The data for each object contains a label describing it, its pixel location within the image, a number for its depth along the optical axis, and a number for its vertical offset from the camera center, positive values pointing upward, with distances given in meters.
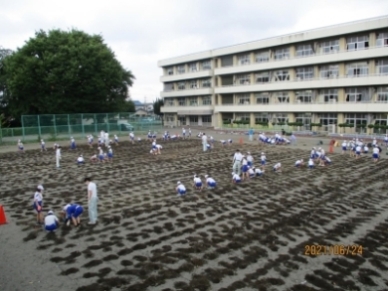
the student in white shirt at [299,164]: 19.14 -3.32
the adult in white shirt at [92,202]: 9.77 -2.63
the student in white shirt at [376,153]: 20.92 -3.07
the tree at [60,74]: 38.16 +4.64
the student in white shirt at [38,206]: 10.02 -2.79
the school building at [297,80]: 36.56 +3.75
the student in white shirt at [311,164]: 18.73 -3.26
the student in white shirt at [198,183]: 13.65 -3.04
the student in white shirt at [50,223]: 9.20 -3.03
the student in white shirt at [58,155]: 19.20 -2.43
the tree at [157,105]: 77.59 +1.38
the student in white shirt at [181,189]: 12.83 -3.08
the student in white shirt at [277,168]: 17.89 -3.30
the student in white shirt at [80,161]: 20.40 -2.97
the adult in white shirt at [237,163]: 16.00 -2.63
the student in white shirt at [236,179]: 15.03 -3.20
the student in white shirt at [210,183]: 13.87 -3.09
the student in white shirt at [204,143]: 26.09 -2.69
